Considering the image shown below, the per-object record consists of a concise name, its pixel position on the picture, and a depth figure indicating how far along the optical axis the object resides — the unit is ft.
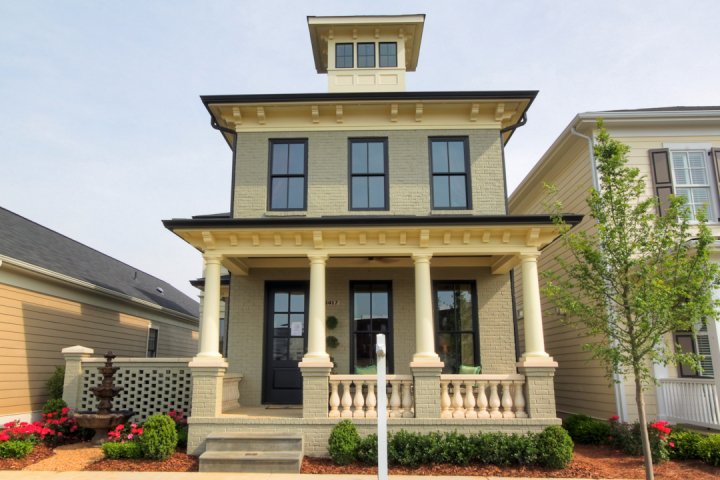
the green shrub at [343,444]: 26.68
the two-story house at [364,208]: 35.19
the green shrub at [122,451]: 27.37
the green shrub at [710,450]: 26.63
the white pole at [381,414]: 18.76
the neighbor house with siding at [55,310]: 35.29
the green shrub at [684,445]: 27.81
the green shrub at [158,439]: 27.20
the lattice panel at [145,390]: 34.12
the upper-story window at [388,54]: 41.06
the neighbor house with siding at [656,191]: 31.89
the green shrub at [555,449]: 26.16
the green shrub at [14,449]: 27.30
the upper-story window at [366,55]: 41.22
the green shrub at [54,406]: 33.55
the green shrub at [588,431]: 31.65
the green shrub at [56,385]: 36.83
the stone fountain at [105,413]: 30.42
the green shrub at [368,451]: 26.76
